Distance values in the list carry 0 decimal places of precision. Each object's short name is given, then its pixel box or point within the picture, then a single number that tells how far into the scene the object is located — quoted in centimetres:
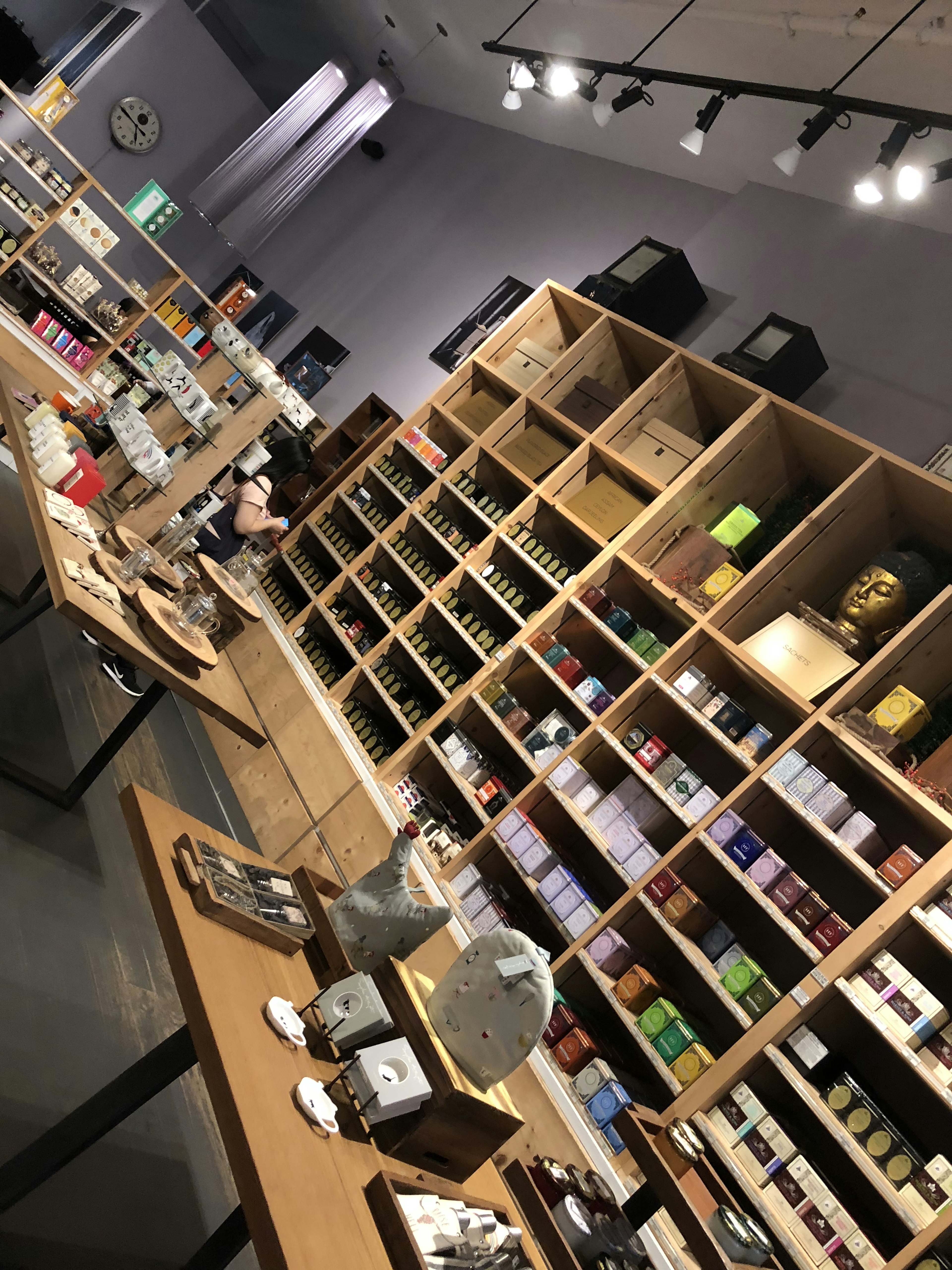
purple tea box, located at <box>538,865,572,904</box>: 303
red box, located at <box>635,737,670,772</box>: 307
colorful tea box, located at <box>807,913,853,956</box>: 246
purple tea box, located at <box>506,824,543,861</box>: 315
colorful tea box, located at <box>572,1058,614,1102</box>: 262
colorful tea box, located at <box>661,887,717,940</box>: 274
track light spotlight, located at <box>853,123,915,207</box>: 301
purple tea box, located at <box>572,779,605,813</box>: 315
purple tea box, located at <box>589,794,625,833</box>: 308
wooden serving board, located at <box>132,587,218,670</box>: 295
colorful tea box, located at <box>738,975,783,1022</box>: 251
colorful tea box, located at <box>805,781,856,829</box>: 262
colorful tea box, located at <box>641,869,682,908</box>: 280
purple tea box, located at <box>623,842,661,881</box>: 291
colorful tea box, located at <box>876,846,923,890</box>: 244
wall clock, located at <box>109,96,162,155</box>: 833
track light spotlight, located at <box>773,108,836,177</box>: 325
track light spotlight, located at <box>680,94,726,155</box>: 370
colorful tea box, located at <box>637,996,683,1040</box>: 264
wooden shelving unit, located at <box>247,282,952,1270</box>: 247
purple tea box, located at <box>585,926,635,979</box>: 283
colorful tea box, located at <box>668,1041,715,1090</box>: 251
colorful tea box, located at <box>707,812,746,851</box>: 277
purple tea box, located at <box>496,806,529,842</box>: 321
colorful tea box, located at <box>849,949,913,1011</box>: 234
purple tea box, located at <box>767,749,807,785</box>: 274
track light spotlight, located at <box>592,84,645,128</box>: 417
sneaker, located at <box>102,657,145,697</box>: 402
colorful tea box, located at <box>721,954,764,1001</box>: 257
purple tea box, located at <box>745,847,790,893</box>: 263
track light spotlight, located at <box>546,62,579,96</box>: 435
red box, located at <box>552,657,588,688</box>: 342
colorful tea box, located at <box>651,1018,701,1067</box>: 258
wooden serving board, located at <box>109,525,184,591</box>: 337
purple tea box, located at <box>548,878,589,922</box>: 299
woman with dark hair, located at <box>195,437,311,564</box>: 492
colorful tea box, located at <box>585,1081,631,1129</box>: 256
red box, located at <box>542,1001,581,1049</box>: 281
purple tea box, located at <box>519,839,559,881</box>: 311
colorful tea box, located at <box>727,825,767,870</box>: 270
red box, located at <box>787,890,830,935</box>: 253
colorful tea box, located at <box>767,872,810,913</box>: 258
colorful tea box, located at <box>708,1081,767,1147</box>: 240
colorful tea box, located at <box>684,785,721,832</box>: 287
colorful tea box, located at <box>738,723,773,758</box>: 288
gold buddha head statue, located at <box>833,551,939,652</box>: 296
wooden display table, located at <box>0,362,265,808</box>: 266
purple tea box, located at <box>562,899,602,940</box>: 293
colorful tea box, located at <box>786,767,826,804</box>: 268
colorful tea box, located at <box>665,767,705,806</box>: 294
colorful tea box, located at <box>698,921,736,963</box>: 269
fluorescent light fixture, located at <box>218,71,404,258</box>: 830
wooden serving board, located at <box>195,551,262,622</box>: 387
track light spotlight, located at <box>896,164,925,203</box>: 297
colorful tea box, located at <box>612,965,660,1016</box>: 272
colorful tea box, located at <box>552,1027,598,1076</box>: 272
